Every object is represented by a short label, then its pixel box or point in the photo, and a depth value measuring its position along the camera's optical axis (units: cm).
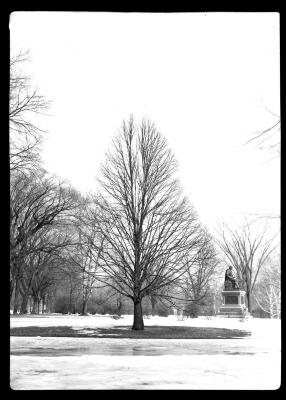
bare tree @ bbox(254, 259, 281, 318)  2873
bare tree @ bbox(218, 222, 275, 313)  2133
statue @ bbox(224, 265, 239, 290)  2647
